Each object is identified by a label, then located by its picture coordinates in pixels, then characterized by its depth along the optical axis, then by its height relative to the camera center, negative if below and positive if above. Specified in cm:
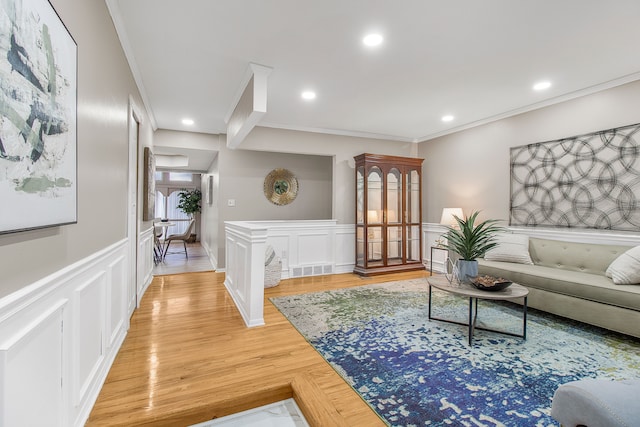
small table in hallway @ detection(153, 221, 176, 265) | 612 -77
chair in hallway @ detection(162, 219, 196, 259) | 657 -50
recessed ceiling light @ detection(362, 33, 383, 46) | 230 +139
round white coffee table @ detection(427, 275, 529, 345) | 237 -63
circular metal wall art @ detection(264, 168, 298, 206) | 538 +52
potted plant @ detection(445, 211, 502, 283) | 261 -30
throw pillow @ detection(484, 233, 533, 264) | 358 -42
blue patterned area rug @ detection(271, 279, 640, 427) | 164 -104
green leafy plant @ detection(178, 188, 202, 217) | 919 +40
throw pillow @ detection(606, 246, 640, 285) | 255 -46
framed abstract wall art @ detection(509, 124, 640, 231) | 301 +40
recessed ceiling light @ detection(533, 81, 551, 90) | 316 +141
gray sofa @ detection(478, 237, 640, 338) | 244 -63
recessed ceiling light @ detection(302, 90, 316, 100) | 345 +142
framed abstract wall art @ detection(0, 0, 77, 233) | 83 +32
